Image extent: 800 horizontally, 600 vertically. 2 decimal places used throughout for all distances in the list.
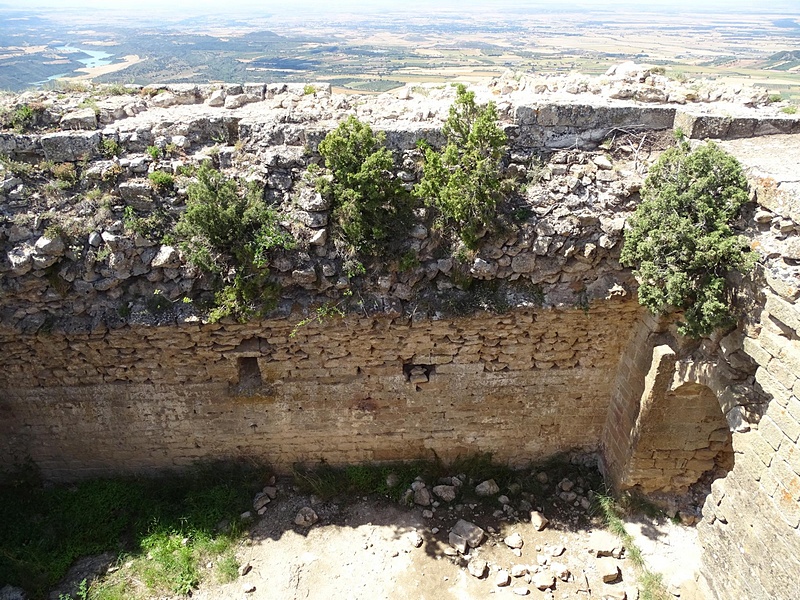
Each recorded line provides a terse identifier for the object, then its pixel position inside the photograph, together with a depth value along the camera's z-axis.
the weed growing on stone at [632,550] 5.88
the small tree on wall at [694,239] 4.86
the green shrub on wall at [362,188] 5.59
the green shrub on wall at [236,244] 5.64
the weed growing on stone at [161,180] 5.82
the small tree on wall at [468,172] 5.58
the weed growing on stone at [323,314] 5.86
